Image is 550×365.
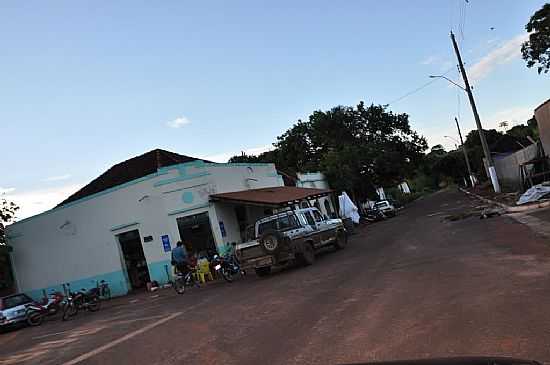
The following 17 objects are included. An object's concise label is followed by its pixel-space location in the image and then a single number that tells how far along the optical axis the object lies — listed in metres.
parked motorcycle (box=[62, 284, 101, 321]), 18.62
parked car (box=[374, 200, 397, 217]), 38.28
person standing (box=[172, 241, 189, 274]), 18.51
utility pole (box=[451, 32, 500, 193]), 28.88
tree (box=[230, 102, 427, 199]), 45.16
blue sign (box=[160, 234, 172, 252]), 21.99
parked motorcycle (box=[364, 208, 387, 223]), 37.38
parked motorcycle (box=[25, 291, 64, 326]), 19.00
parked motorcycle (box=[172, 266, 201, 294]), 17.81
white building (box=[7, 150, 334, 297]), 22.17
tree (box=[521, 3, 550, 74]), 31.88
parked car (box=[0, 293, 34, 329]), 18.94
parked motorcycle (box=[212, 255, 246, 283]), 18.64
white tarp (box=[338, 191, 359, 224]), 32.62
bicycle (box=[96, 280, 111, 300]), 22.72
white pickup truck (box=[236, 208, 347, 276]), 15.80
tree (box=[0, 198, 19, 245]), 26.54
